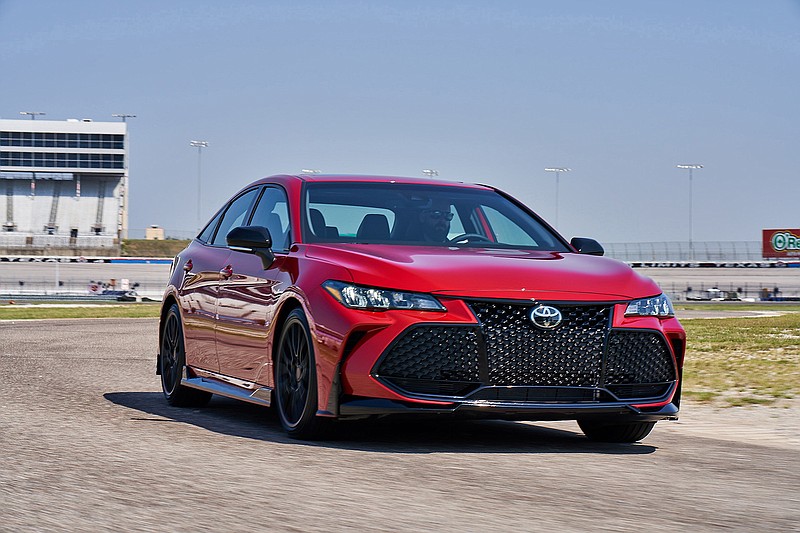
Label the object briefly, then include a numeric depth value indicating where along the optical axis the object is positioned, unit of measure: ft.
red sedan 21.36
